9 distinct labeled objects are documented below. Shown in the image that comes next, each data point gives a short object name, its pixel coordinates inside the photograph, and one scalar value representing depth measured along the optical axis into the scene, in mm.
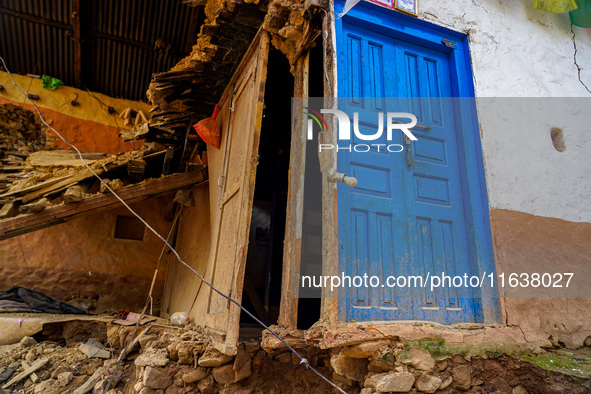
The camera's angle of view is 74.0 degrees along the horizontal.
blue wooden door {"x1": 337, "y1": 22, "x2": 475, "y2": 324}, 3004
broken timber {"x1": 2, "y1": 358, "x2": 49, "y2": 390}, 3904
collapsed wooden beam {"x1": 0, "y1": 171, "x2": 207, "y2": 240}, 5234
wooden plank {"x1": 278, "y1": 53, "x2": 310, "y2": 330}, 3055
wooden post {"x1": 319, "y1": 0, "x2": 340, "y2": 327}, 2747
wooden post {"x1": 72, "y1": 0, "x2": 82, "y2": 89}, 7727
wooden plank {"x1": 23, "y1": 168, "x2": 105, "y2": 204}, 5577
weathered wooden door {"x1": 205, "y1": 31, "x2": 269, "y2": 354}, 3107
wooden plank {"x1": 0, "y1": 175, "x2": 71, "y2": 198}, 5620
